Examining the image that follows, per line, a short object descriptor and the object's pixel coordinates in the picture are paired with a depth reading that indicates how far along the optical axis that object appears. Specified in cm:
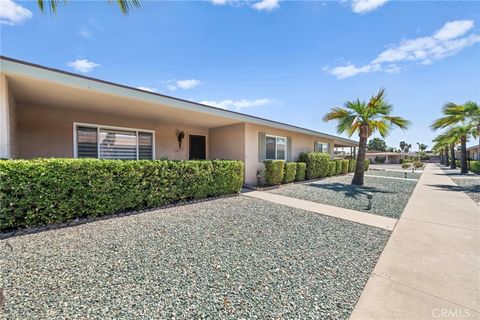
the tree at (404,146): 8875
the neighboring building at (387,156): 5612
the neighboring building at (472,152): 3576
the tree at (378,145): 8062
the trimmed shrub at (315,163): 1266
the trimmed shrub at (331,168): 1481
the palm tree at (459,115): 1304
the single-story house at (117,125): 470
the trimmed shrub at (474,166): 1950
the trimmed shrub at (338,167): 1601
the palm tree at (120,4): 323
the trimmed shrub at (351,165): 1871
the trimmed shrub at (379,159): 5658
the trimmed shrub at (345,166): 1735
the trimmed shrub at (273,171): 983
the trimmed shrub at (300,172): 1165
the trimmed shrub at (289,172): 1070
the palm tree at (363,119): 1066
